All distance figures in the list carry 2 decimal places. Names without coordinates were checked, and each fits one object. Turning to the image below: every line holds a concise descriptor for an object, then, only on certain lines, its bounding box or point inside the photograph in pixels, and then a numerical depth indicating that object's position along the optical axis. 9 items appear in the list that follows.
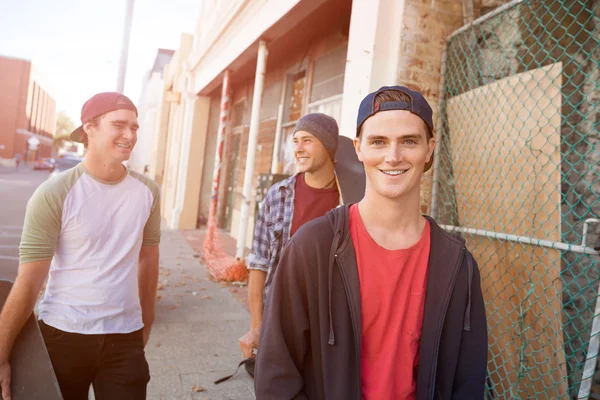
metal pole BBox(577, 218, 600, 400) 2.37
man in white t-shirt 1.96
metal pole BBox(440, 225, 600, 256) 2.41
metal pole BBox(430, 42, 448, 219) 3.75
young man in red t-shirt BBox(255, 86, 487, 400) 1.43
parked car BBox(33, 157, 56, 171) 47.19
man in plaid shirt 2.78
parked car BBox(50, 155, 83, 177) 28.09
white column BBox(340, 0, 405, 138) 3.68
